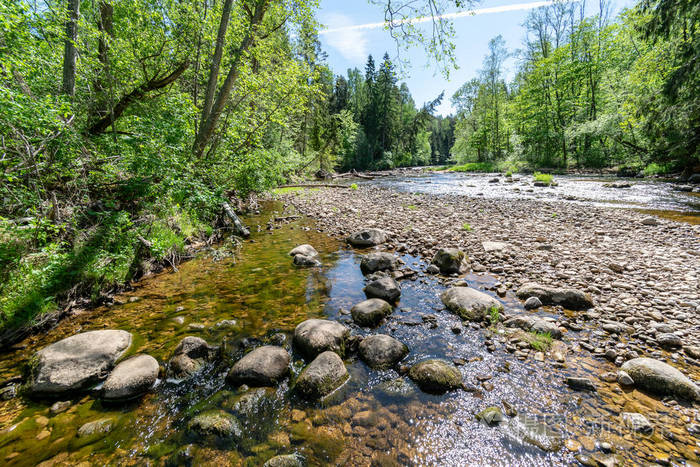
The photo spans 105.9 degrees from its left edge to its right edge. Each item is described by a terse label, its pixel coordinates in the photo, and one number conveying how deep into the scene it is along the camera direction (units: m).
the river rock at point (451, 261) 5.76
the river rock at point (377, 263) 6.08
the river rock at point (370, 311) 4.15
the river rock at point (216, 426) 2.49
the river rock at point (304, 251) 6.99
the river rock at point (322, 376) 2.91
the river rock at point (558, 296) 4.12
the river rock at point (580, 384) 2.74
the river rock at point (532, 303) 4.23
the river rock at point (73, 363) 2.94
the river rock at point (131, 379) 2.88
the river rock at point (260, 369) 3.10
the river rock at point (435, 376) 2.91
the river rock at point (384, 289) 4.79
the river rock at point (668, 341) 3.17
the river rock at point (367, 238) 7.96
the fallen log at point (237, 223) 9.13
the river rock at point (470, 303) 4.06
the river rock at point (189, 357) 3.23
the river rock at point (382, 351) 3.32
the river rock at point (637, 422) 2.28
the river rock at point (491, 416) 2.49
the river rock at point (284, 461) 2.18
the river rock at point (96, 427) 2.54
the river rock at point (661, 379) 2.53
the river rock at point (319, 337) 3.51
